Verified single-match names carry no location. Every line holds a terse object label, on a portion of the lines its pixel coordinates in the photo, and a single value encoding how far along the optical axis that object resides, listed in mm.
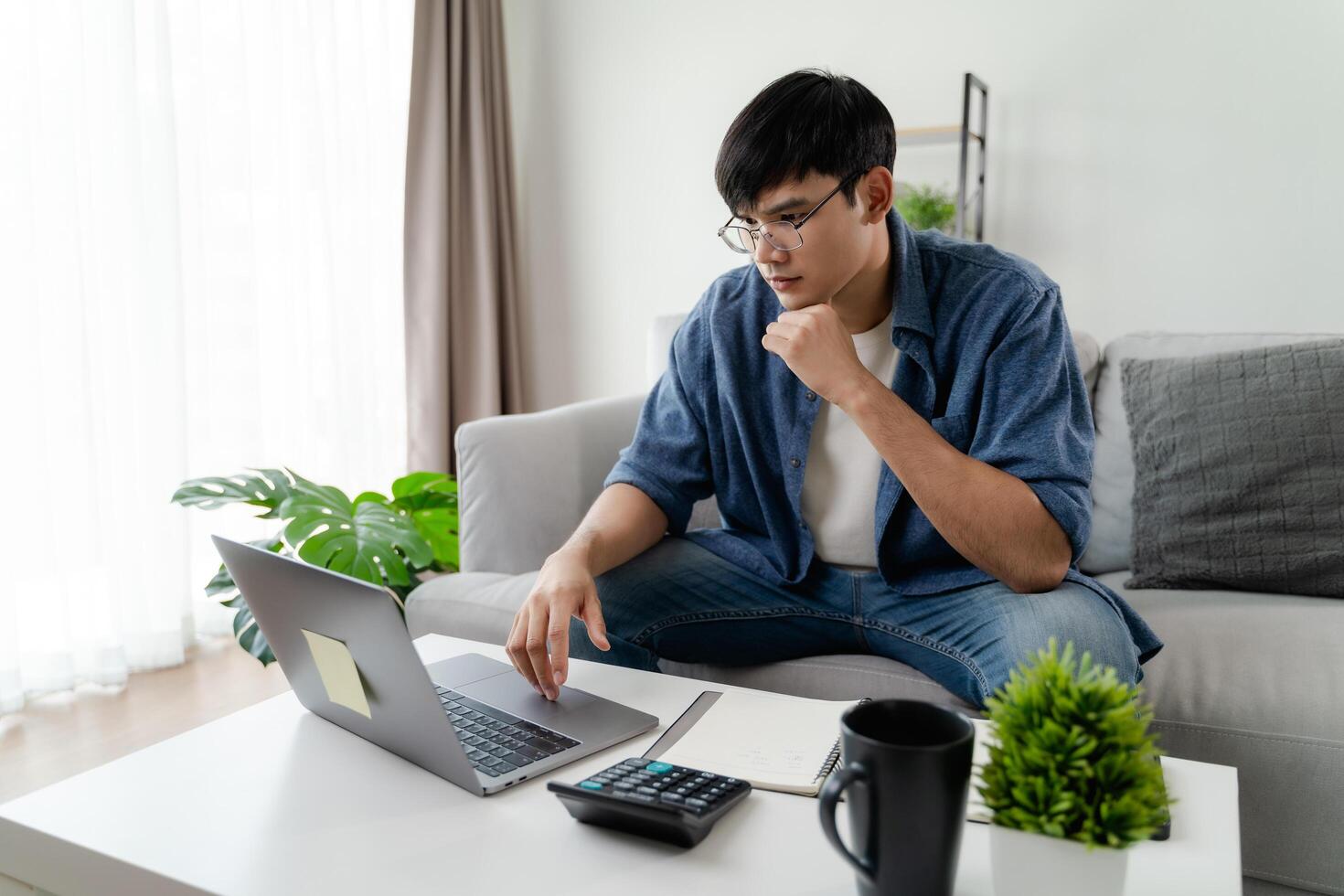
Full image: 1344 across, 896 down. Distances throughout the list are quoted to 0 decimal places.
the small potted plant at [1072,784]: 504
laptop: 755
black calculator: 676
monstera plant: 1826
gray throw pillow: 1479
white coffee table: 647
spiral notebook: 779
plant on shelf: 2512
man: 1130
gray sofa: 1144
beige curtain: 2939
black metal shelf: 2439
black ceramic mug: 522
